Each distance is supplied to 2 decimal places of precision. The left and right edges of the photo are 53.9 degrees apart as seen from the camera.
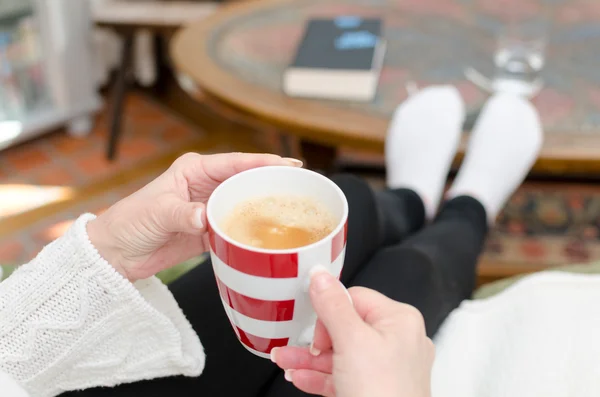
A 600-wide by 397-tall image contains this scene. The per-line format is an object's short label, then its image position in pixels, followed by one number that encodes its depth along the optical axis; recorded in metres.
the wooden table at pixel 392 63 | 1.05
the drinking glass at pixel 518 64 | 1.16
